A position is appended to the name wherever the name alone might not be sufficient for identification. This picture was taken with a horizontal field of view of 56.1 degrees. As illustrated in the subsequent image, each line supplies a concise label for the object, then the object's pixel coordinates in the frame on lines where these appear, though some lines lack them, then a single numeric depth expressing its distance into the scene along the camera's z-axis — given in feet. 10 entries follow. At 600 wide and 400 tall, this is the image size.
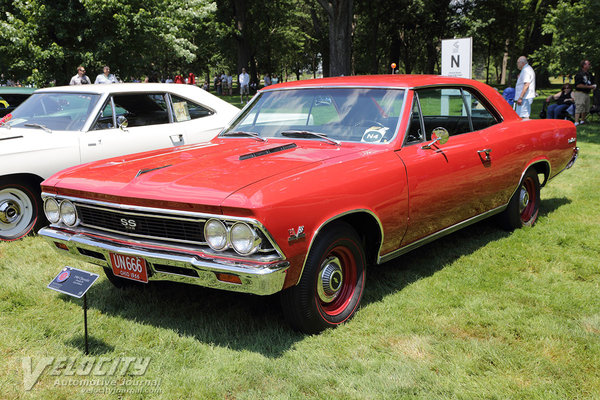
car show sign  38.24
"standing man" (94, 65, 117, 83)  43.65
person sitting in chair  46.44
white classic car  19.39
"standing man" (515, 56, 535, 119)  36.34
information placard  10.56
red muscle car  10.41
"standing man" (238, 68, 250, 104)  91.35
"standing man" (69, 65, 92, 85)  41.55
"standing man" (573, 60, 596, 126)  46.65
